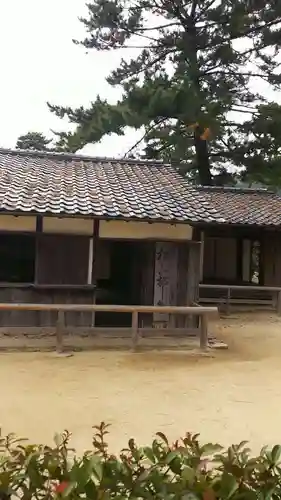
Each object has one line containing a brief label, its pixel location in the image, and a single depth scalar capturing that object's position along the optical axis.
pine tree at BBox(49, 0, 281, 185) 18.53
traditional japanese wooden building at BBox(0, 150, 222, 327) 8.92
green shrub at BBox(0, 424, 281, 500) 2.18
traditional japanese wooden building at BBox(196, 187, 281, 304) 14.76
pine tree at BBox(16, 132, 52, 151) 34.09
